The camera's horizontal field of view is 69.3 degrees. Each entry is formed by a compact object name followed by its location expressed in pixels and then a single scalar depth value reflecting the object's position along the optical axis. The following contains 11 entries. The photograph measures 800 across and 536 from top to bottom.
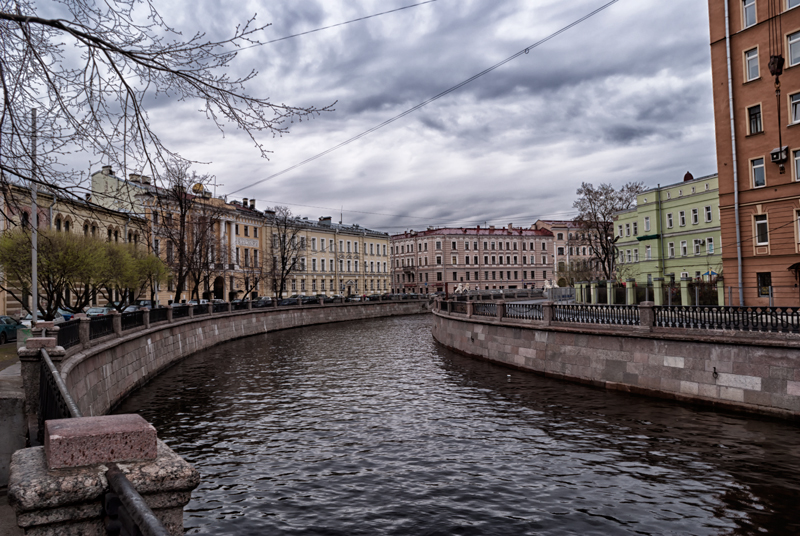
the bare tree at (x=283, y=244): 62.03
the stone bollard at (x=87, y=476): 2.88
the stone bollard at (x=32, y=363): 8.19
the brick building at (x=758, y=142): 23.25
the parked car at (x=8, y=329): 24.64
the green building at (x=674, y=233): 44.25
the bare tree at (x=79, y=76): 6.07
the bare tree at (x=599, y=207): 48.72
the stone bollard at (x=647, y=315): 16.70
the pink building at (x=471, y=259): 99.06
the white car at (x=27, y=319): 25.88
